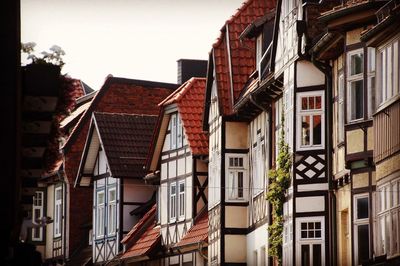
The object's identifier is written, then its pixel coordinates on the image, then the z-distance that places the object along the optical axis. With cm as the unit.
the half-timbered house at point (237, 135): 4978
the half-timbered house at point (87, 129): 7156
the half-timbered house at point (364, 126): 3269
